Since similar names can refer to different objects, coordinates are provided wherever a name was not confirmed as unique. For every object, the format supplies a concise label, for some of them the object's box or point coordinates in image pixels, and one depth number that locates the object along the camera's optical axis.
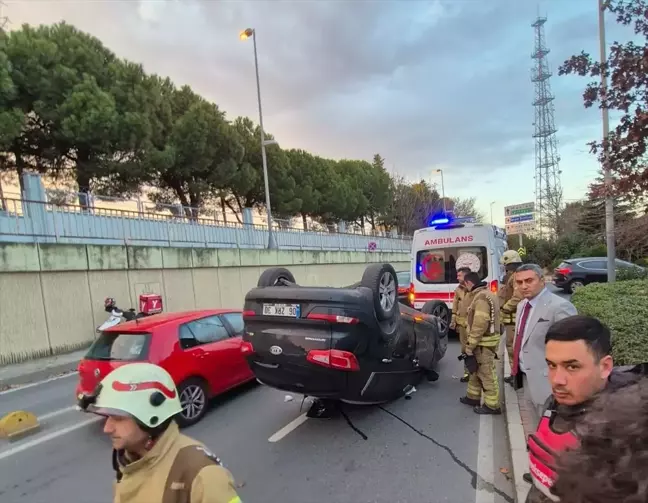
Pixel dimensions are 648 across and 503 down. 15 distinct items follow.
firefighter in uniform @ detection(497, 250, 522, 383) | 6.26
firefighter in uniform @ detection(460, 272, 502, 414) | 5.19
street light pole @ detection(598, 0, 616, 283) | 10.19
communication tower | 51.72
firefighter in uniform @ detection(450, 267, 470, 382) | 5.98
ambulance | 9.14
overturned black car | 4.12
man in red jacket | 1.91
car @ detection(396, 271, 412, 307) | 11.98
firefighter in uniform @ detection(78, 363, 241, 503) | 1.55
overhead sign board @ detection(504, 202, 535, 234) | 48.50
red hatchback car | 5.28
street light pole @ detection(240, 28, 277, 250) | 19.77
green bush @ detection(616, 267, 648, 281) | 13.75
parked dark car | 17.92
